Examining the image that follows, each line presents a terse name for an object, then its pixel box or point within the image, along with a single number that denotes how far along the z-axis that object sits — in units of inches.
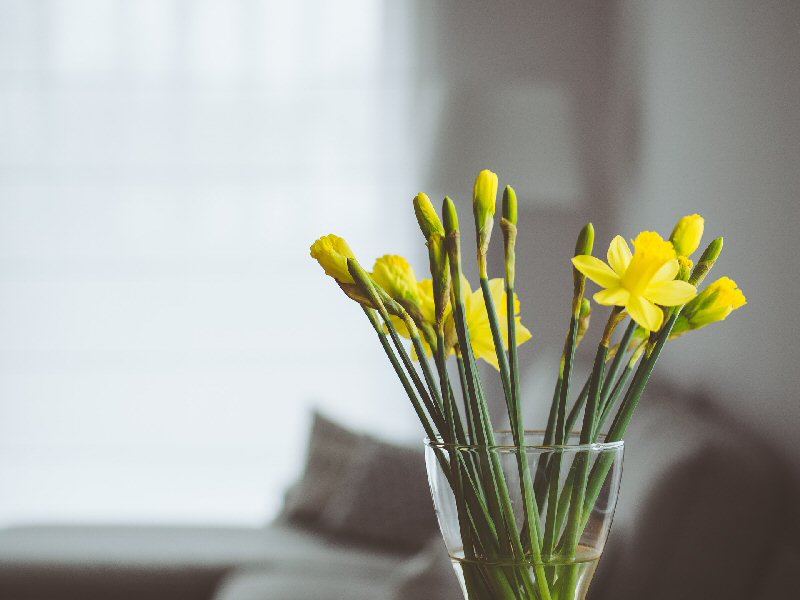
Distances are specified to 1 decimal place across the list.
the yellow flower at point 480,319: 56.6
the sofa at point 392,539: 92.7
